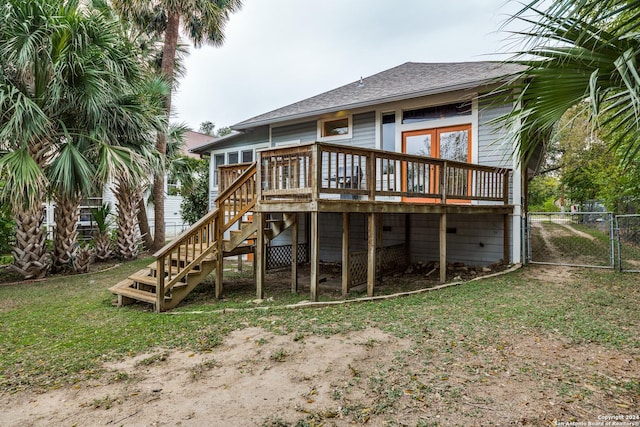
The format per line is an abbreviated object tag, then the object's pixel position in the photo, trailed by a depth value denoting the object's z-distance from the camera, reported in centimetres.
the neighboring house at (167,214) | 1584
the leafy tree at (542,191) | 3416
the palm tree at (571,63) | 183
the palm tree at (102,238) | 1019
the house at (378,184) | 575
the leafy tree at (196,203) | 1560
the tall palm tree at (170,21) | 1191
